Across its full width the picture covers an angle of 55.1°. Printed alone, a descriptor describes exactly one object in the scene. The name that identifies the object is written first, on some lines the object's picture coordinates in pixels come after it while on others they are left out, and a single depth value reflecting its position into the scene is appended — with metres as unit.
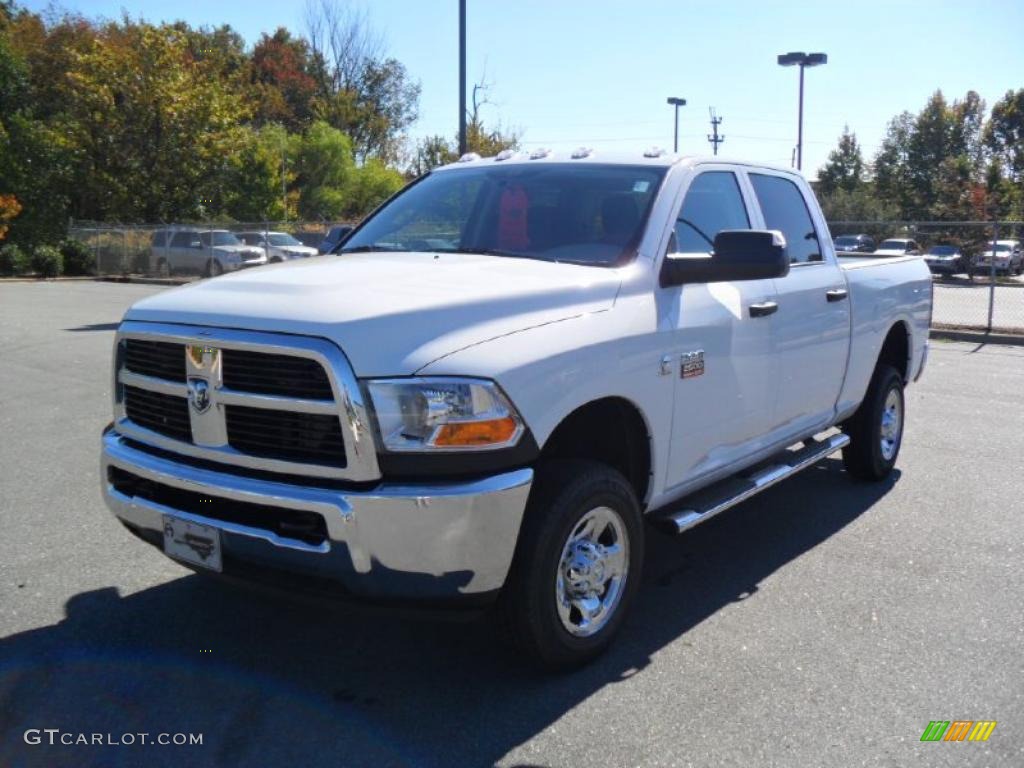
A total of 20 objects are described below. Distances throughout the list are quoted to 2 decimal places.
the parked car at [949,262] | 33.47
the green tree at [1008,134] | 66.50
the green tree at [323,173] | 49.88
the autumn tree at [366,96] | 65.44
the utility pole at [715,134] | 57.43
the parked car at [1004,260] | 31.84
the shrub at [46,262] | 33.12
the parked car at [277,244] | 28.27
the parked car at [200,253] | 29.55
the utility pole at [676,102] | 41.79
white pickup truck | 3.11
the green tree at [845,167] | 73.31
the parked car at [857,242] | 21.80
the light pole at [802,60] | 31.27
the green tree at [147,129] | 36.53
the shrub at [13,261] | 33.99
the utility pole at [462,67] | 18.27
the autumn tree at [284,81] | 64.06
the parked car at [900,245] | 21.05
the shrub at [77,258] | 34.03
